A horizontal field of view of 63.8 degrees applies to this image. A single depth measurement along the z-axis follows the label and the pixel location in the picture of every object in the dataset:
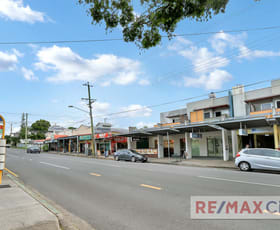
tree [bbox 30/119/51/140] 96.50
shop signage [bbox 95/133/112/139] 35.42
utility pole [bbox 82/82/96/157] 32.40
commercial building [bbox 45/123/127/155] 35.96
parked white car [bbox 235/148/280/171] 13.02
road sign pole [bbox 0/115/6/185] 8.39
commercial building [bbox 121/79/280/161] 20.14
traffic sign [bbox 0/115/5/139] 8.79
